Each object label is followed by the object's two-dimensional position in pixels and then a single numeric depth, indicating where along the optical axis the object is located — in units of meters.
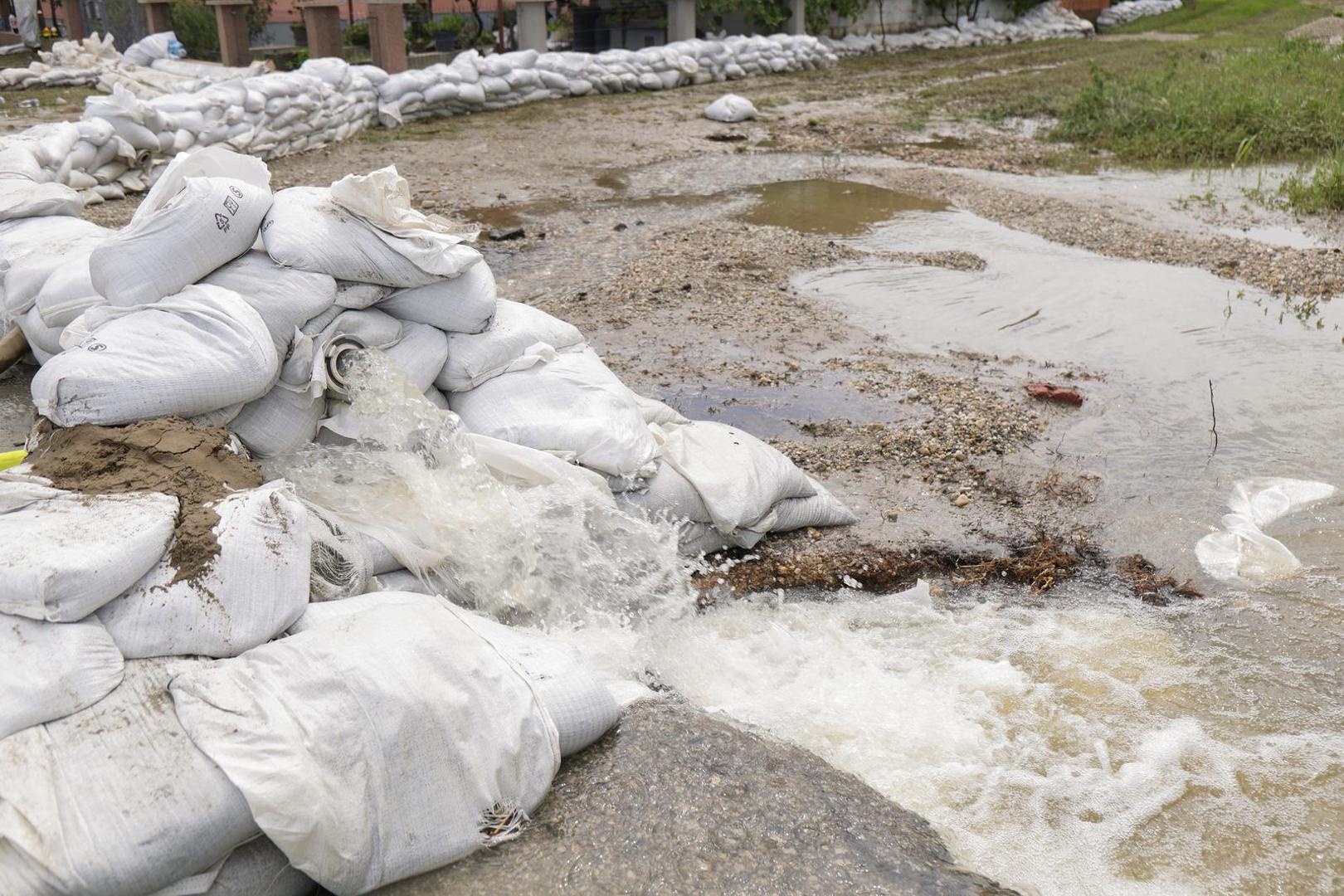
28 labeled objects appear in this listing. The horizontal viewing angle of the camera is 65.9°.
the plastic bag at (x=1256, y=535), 3.31
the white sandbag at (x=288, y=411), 2.91
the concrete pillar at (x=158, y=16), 15.61
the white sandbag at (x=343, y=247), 3.02
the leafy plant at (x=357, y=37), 17.30
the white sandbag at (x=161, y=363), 2.50
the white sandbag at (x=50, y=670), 1.75
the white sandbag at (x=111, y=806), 1.60
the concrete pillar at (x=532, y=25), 14.93
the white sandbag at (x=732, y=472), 3.23
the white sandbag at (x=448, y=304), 3.24
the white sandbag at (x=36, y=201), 4.07
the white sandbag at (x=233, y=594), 1.96
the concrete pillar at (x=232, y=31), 13.98
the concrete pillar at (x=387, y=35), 12.29
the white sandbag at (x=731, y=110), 11.70
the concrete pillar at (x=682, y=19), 16.95
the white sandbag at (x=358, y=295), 3.11
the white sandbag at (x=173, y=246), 2.84
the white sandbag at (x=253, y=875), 1.76
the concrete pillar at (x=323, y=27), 12.32
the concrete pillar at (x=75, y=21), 16.73
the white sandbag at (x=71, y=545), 1.82
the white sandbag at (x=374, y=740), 1.75
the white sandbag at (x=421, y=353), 3.15
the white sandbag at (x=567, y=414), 3.10
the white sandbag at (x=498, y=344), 3.28
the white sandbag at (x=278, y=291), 2.92
